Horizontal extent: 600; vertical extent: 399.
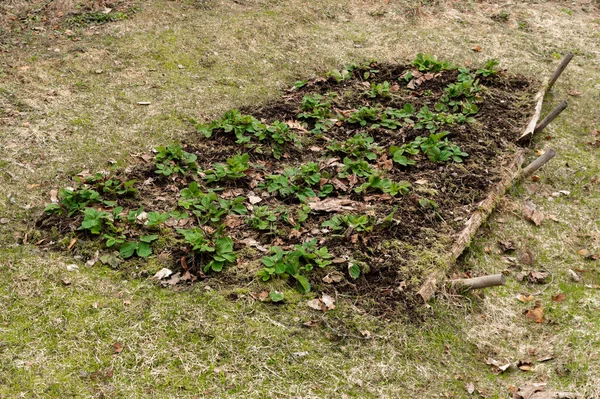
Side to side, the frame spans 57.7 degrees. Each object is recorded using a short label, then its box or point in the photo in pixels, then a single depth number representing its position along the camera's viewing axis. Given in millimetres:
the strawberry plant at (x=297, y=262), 3855
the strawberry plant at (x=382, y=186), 4805
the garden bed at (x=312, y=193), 3990
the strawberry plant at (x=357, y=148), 5500
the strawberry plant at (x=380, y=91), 6805
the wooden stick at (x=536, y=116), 5941
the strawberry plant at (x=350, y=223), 4266
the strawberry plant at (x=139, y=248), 4043
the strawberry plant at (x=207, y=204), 4434
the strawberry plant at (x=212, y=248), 3928
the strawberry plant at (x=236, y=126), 5699
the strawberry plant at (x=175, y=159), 5067
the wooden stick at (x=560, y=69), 7258
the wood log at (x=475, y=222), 3875
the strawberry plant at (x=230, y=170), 4980
